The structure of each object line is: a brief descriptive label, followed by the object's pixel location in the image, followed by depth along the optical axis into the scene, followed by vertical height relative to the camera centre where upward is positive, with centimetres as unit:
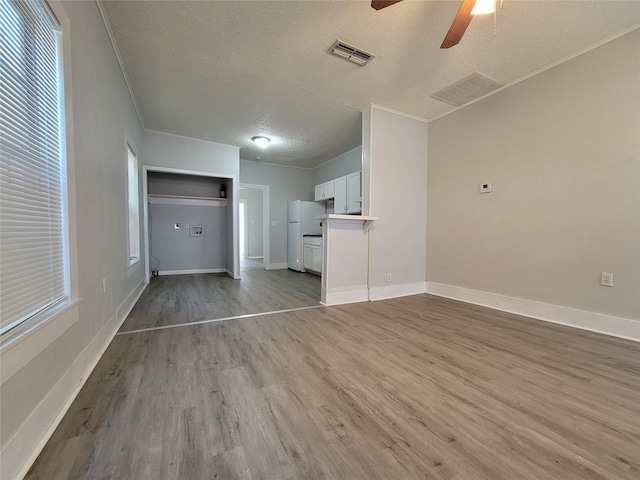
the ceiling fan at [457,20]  155 +140
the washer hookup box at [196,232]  550 -4
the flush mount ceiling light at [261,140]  435 +158
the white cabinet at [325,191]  540 +90
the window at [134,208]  328 +30
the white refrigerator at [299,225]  585 +14
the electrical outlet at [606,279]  222 -42
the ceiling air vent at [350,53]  221 +163
